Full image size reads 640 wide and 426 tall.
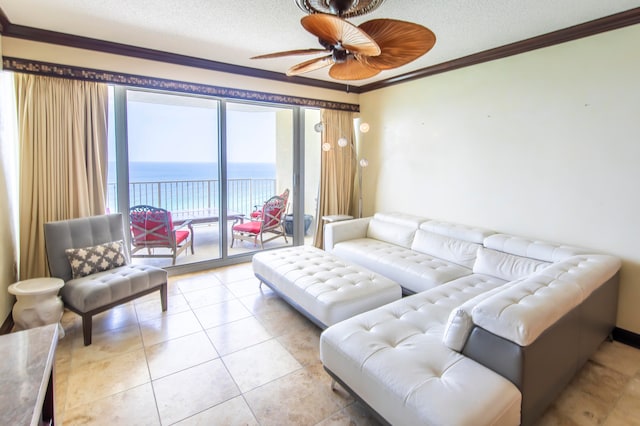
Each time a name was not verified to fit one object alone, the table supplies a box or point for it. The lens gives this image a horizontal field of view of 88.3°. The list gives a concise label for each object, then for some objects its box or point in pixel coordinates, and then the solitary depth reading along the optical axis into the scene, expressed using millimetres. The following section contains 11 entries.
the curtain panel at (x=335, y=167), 5078
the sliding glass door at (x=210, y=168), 3771
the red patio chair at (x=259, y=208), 5203
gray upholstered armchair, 2623
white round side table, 2539
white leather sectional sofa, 1458
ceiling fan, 1837
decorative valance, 2963
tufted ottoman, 2537
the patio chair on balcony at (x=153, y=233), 3961
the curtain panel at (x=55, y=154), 3025
